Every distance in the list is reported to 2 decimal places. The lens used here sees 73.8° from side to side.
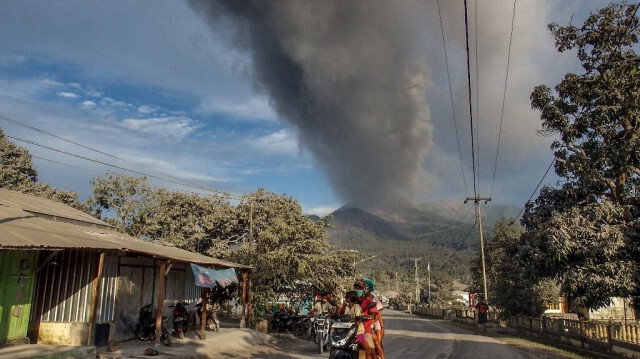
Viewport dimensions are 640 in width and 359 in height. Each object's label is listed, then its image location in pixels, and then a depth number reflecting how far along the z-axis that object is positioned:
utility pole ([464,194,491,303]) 34.62
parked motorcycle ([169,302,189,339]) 15.14
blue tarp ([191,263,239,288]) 15.00
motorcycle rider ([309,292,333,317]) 17.17
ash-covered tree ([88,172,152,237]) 32.78
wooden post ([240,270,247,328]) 19.83
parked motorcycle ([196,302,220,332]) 18.08
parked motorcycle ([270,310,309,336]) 20.94
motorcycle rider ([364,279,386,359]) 9.16
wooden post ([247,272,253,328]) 21.83
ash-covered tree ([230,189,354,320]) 21.53
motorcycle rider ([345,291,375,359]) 8.91
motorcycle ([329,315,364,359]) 9.37
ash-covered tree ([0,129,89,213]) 35.34
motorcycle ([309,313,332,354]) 14.66
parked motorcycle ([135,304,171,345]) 13.94
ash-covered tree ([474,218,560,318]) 29.70
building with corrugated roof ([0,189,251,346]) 10.67
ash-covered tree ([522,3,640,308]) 13.23
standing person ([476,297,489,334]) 26.55
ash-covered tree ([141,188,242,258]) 32.44
